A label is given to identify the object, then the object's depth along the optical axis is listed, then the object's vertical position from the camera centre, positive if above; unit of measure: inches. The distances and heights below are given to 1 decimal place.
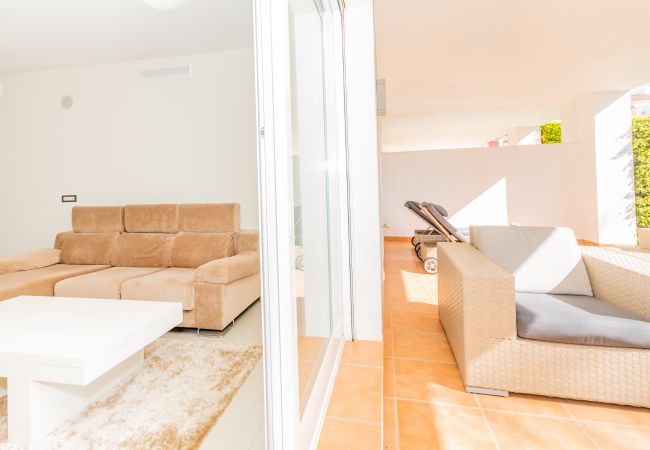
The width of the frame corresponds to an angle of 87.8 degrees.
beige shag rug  56.6 -35.0
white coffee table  55.9 -21.8
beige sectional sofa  102.1 -12.7
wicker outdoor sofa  59.4 -25.1
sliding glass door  33.2 +2.1
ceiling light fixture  110.3 +73.5
